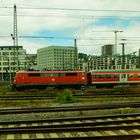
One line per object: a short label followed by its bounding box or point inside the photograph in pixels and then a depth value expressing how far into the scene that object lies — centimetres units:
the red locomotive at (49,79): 4544
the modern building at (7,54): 13832
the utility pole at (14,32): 4273
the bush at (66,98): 2506
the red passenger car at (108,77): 5012
